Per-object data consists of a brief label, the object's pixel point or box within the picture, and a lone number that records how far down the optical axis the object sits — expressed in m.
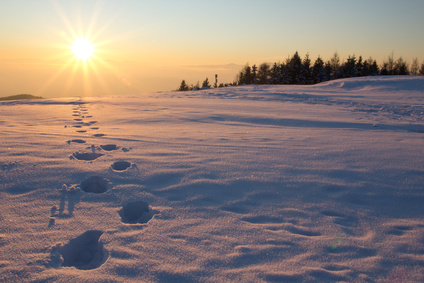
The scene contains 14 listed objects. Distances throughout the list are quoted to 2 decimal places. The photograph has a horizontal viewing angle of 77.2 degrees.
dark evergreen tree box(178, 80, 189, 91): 38.88
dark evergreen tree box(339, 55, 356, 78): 34.22
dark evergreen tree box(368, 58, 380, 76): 35.31
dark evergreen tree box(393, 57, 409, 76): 38.06
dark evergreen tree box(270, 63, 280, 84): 35.16
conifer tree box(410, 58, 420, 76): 54.28
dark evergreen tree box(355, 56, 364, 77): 35.28
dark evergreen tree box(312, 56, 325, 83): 34.34
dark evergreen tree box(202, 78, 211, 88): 42.88
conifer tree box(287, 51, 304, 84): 33.72
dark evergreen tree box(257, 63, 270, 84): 42.58
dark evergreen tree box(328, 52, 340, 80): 34.99
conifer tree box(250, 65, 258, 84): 43.22
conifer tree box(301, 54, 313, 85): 33.94
